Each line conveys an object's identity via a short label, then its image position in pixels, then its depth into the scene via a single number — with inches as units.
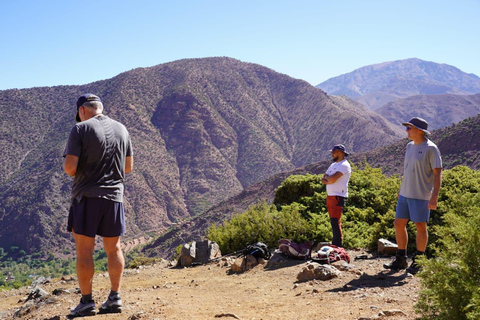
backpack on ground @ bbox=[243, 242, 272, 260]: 264.7
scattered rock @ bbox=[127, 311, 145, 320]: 154.5
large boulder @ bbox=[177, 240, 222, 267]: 305.3
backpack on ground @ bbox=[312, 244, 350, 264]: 228.0
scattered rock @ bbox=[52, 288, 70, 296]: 212.6
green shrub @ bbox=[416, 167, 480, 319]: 108.4
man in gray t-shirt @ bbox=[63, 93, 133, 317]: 154.3
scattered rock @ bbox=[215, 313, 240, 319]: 155.1
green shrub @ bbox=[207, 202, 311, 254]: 291.0
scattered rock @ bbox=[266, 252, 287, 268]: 253.9
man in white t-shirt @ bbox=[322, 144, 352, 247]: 247.6
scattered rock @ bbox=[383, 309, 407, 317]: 138.6
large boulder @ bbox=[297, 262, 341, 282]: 202.8
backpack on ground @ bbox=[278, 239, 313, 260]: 254.5
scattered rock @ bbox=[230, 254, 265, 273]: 257.3
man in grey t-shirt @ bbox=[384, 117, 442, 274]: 198.4
